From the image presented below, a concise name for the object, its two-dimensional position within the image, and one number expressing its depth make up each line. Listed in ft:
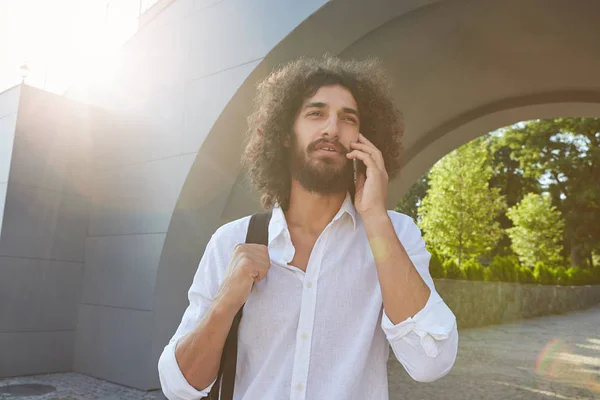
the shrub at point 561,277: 71.86
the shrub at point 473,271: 50.16
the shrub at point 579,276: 78.31
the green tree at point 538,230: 97.81
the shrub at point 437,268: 44.91
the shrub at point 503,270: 55.21
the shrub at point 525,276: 60.08
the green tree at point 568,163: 88.38
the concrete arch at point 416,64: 16.31
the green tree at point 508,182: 119.55
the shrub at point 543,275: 65.91
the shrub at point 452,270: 46.99
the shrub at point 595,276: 86.28
